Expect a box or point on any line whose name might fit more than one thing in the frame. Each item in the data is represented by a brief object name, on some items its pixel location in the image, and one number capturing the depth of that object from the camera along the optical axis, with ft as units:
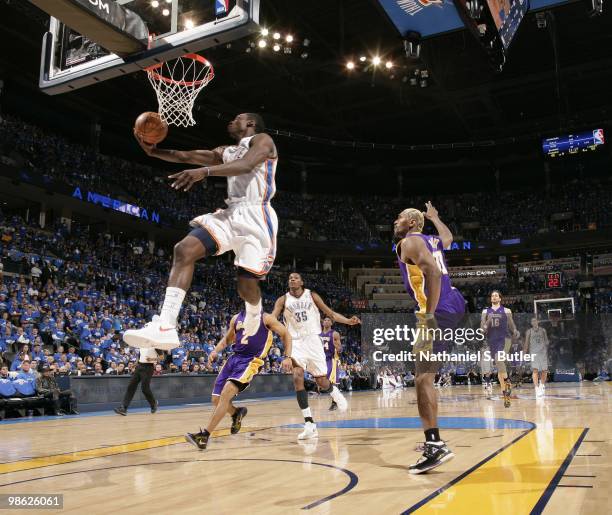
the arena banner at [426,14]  35.65
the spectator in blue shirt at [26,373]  36.40
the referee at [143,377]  34.76
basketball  13.65
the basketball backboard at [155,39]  18.66
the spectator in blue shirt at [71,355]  44.11
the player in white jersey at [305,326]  26.81
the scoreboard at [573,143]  85.35
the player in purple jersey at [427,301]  13.93
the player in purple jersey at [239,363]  17.97
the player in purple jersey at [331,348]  39.70
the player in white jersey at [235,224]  11.98
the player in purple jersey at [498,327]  36.83
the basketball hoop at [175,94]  24.95
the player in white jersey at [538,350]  45.85
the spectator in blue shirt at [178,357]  55.60
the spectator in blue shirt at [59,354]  42.85
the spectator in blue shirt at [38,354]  40.42
